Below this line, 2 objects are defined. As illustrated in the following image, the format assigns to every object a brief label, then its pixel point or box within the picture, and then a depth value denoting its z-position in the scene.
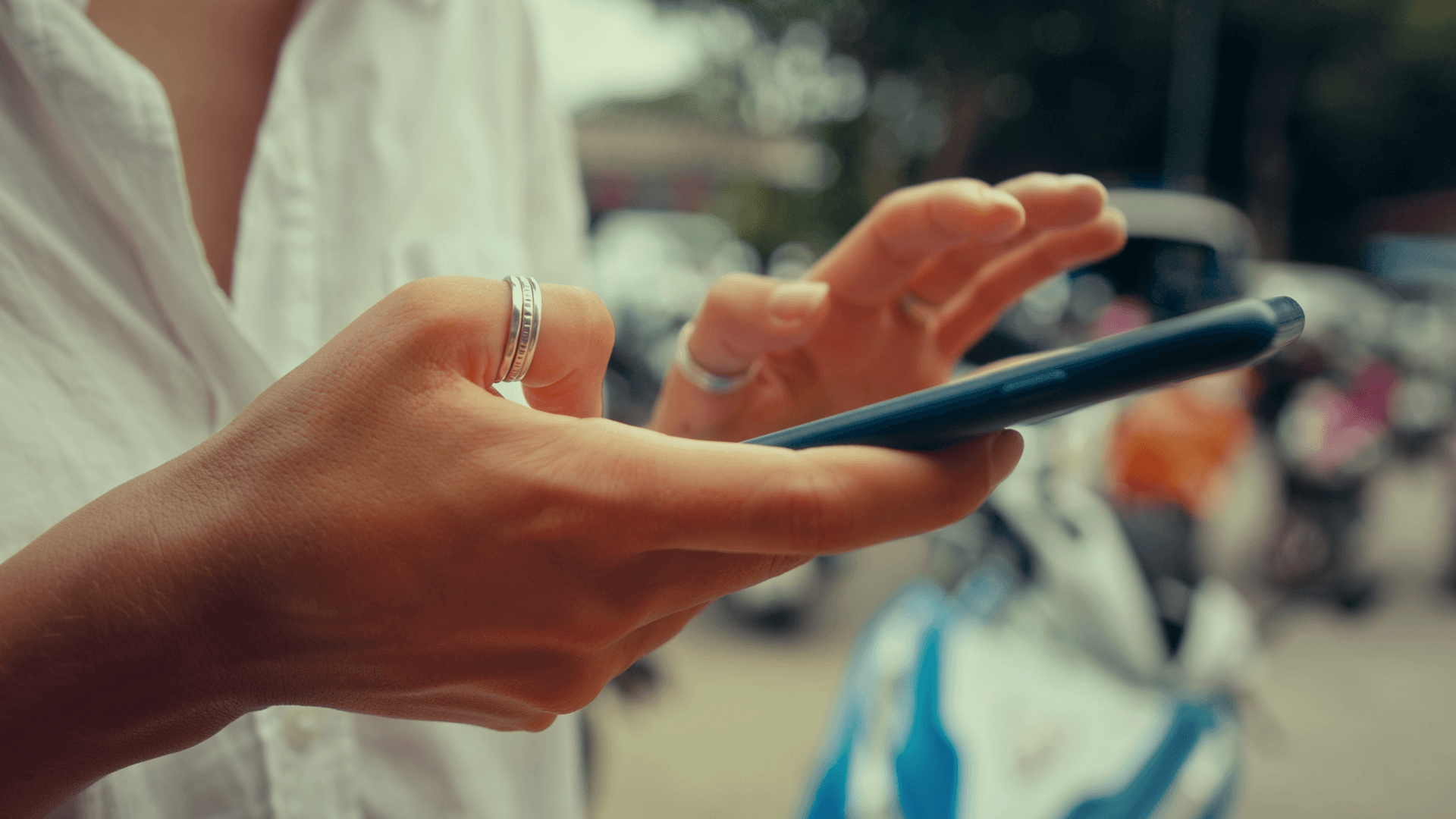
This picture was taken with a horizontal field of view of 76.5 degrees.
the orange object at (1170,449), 2.70
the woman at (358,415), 0.57
